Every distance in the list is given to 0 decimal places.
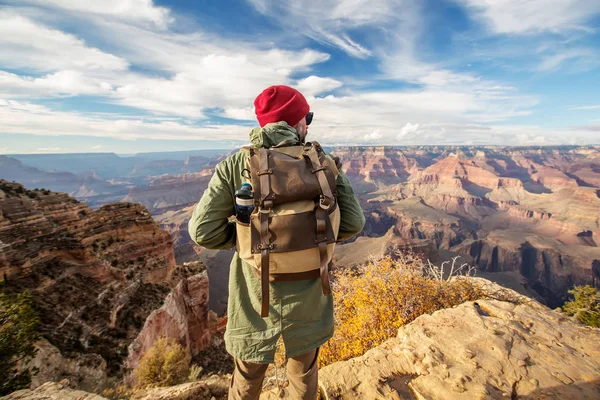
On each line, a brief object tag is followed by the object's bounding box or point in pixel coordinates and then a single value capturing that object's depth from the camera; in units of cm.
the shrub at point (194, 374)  705
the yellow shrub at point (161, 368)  885
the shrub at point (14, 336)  437
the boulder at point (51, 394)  331
